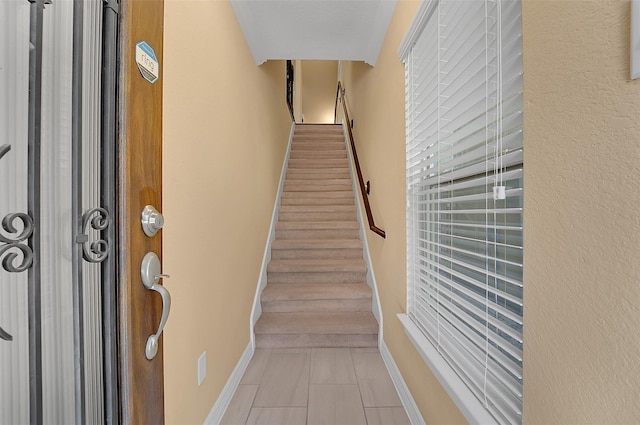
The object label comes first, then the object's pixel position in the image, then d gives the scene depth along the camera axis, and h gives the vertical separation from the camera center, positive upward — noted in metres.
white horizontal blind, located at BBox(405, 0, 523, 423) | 0.79 +0.09
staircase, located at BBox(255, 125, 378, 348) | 2.20 -0.54
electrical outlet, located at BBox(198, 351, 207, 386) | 1.30 -0.73
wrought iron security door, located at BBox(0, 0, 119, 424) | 0.43 +0.01
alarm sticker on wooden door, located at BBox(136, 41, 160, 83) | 0.63 +0.36
